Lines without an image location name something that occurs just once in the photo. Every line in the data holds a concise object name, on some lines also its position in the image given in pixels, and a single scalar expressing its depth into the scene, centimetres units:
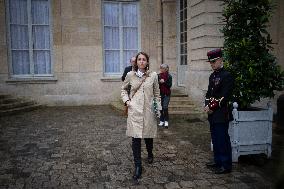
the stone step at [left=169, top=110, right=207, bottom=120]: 1004
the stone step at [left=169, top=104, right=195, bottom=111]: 1053
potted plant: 533
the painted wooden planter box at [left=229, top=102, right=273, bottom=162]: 535
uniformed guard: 482
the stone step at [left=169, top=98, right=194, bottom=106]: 1092
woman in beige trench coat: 475
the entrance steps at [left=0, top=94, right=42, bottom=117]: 1097
